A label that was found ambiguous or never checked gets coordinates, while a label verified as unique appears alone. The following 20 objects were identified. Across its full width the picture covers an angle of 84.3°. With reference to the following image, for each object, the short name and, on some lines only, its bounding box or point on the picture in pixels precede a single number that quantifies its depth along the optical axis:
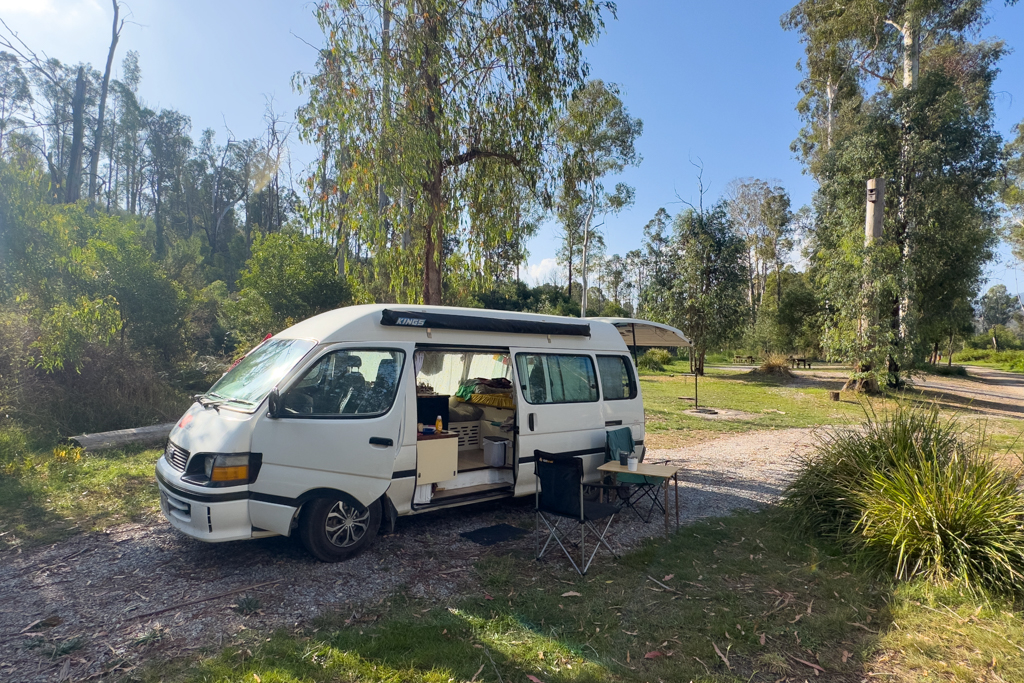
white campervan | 4.58
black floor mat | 5.72
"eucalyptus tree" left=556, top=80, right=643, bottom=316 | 33.56
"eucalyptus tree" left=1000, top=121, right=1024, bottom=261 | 27.36
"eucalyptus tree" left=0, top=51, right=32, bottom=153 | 35.53
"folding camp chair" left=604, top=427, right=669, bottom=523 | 6.75
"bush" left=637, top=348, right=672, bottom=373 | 31.50
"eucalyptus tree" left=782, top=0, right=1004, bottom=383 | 18.77
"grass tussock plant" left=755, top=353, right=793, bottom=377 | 26.89
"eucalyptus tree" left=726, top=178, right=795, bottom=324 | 46.09
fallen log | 9.21
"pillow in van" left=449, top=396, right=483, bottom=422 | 7.40
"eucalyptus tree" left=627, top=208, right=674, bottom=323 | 27.25
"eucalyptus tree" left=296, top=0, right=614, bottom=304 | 8.49
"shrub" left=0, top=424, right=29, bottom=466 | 8.22
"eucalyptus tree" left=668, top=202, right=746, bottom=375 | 26.34
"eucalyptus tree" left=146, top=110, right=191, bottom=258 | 47.41
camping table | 5.98
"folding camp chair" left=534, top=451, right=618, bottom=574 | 5.01
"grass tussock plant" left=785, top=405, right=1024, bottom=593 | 4.72
